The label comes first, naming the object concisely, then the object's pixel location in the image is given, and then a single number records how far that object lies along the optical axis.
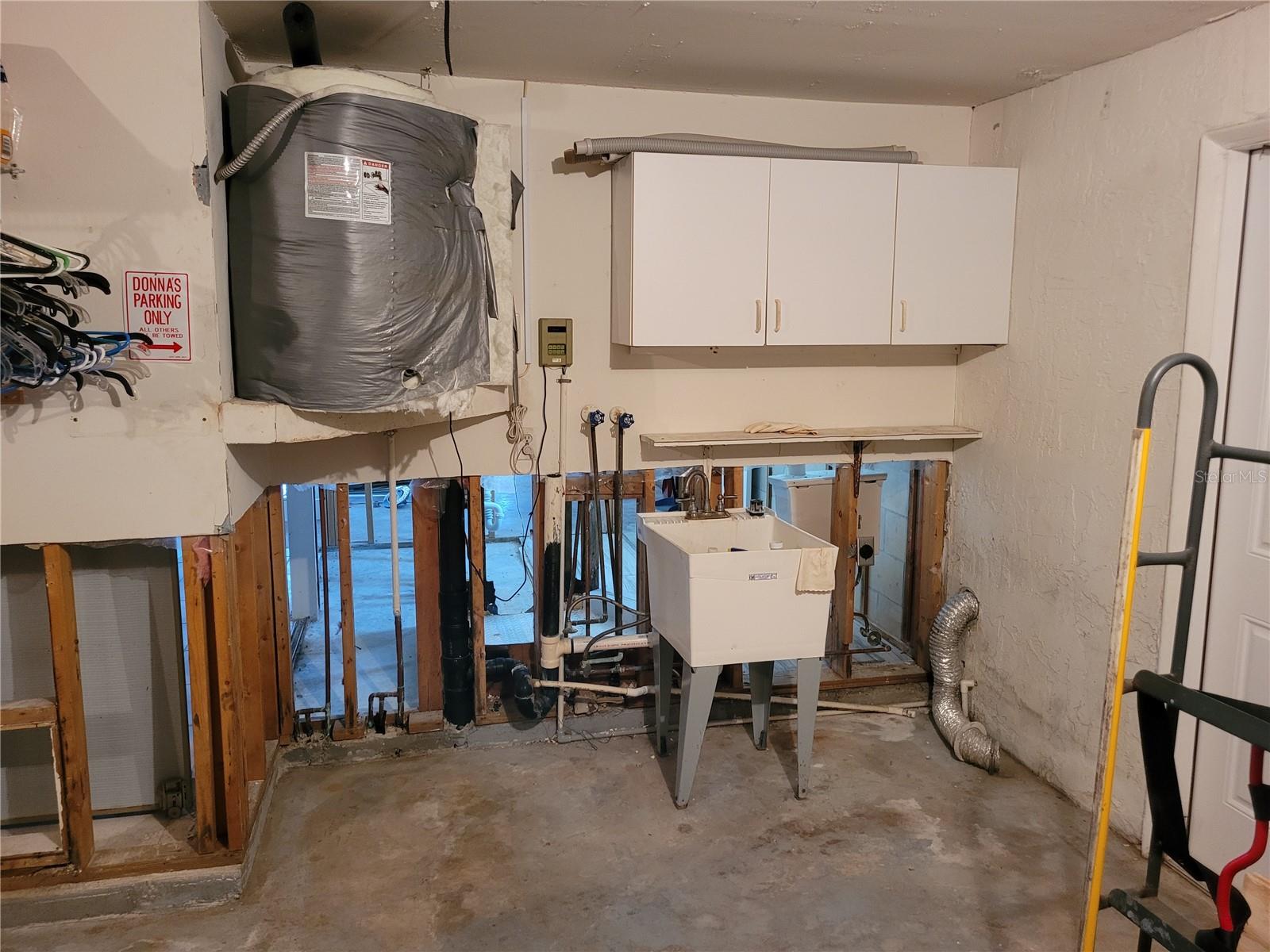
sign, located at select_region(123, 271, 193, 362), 2.23
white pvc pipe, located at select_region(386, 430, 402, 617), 3.13
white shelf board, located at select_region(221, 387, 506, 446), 2.32
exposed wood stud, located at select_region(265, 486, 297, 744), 3.13
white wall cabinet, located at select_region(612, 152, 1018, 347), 2.98
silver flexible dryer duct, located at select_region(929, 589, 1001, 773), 3.46
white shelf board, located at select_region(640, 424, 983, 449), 3.26
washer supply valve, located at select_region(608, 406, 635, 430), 3.27
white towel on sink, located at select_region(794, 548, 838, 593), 2.78
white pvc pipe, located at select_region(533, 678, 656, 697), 3.33
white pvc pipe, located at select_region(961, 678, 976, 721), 3.54
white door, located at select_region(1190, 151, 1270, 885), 2.42
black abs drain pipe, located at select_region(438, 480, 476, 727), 3.24
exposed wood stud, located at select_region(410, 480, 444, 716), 3.25
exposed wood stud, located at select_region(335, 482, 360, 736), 3.20
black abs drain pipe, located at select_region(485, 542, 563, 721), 3.29
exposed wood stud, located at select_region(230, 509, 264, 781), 2.73
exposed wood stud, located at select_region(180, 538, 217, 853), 2.39
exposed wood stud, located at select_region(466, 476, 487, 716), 3.27
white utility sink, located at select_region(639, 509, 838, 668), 2.77
